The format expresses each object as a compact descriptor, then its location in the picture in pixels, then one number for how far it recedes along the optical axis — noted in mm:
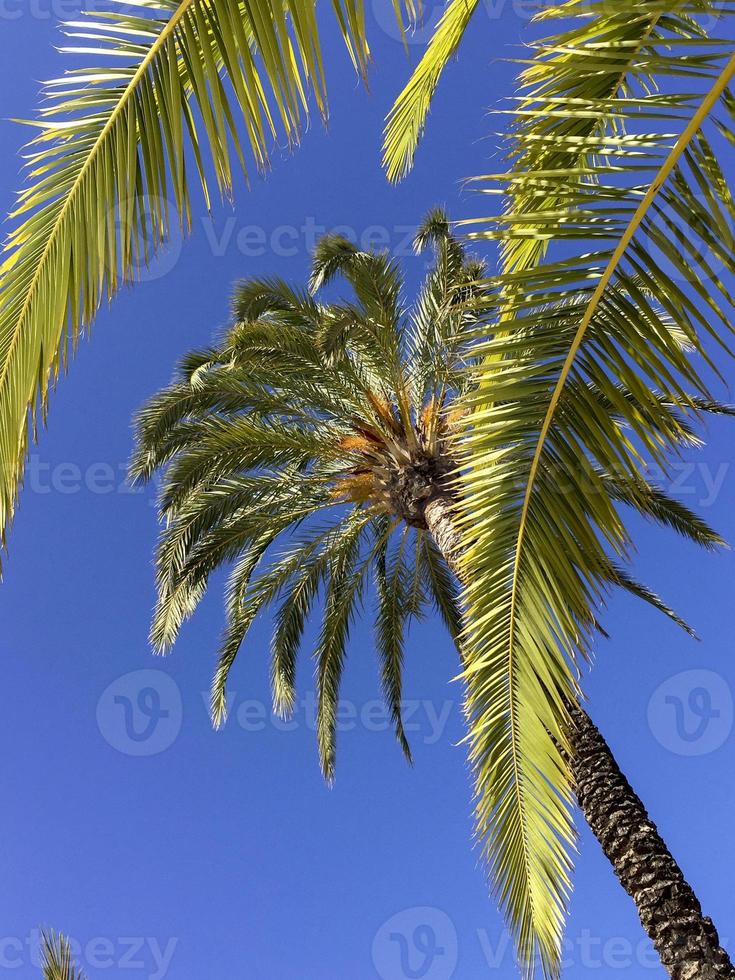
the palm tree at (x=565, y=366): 2828
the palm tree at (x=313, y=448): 9469
